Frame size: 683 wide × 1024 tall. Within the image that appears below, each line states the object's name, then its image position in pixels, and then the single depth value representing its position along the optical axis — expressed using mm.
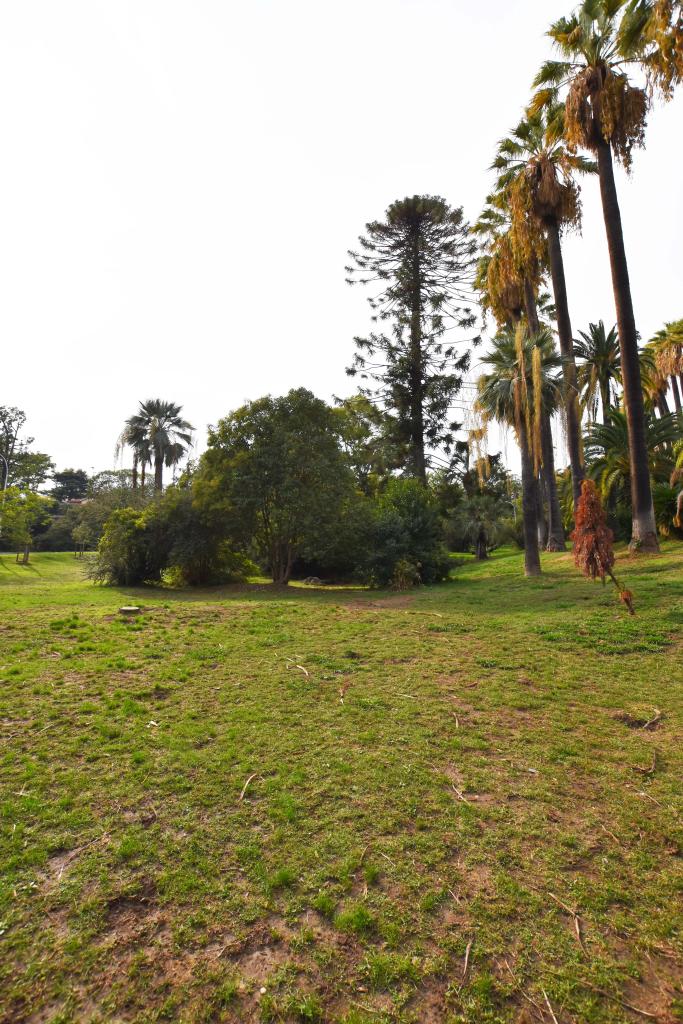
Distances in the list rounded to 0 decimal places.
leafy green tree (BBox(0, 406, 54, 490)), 45719
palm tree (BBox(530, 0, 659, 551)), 14977
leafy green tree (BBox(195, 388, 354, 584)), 17047
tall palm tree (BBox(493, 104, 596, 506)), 18938
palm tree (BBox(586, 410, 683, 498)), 20984
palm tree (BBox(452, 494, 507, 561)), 31109
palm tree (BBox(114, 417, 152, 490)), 43312
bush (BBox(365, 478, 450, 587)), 17891
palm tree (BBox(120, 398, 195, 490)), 42875
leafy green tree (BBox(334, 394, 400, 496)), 28938
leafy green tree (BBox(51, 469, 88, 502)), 69562
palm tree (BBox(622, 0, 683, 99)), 9414
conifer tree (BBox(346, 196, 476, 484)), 29328
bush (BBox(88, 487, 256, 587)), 18688
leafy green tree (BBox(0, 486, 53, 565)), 30172
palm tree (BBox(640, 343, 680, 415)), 30766
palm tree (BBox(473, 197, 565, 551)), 20359
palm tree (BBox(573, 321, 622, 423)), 30203
